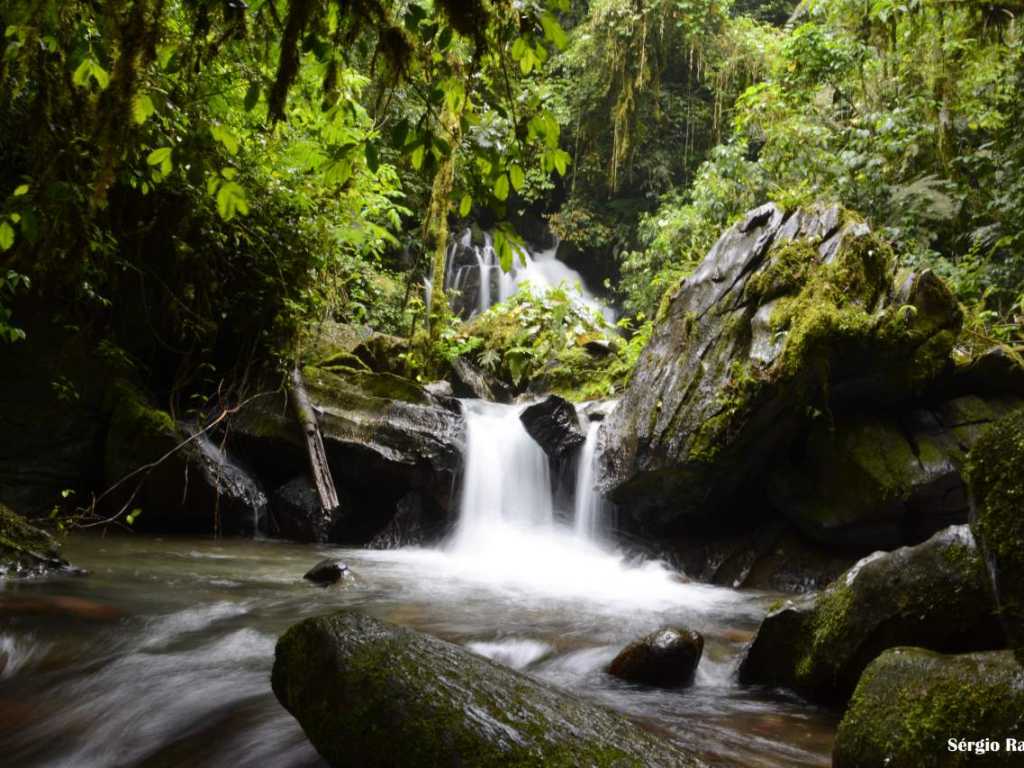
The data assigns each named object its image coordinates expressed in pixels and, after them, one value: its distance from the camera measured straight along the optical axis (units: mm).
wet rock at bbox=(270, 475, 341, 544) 8328
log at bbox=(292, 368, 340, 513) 7059
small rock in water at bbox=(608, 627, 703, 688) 3645
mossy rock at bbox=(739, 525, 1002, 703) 3045
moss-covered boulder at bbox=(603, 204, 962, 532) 6324
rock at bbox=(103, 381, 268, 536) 7301
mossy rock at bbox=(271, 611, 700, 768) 2020
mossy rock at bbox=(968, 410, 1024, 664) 2191
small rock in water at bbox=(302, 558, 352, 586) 5750
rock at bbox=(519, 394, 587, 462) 8703
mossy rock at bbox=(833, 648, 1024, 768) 2119
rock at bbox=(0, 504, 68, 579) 4727
